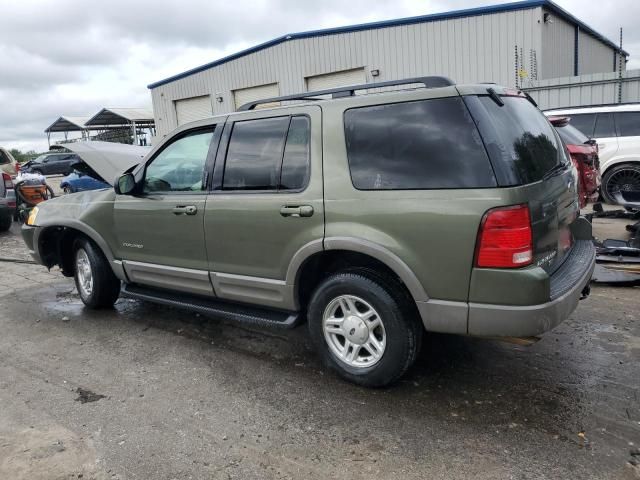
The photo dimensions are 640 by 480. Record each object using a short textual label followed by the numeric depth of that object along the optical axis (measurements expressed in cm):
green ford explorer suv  287
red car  696
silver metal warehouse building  1446
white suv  948
